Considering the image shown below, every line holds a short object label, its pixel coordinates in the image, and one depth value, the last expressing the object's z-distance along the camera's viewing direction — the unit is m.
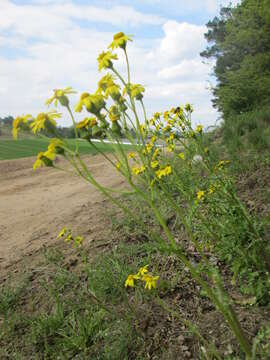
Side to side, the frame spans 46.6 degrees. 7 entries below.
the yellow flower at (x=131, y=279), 0.33
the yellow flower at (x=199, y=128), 0.54
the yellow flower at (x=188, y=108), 0.54
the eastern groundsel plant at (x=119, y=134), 0.25
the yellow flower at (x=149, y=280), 0.33
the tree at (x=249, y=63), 6.19
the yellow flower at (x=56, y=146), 0.25
